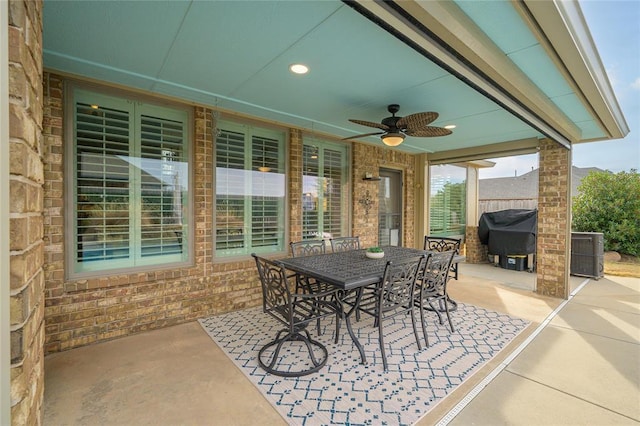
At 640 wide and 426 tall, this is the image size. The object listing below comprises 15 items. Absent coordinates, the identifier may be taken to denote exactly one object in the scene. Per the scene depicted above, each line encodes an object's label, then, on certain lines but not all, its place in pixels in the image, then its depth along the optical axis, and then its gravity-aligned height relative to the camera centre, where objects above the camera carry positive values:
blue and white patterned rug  1.93 -1.33
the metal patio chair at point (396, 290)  2.50 -0.74
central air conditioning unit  5.25 -0.80
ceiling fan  2.89 +0.89
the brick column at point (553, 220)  4.29 -0.13
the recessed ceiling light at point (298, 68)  2.46 +1.25
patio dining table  2.50 -0.58
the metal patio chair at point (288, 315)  2.32 -0.93
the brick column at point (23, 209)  0.79 +0.00
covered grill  5.86 -0.42
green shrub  6.63 +0.07
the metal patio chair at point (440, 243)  4.35 -0.50
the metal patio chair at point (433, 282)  2.91 -0.79
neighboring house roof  13.97 +1.32
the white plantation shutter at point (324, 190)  4.61 +0.35
